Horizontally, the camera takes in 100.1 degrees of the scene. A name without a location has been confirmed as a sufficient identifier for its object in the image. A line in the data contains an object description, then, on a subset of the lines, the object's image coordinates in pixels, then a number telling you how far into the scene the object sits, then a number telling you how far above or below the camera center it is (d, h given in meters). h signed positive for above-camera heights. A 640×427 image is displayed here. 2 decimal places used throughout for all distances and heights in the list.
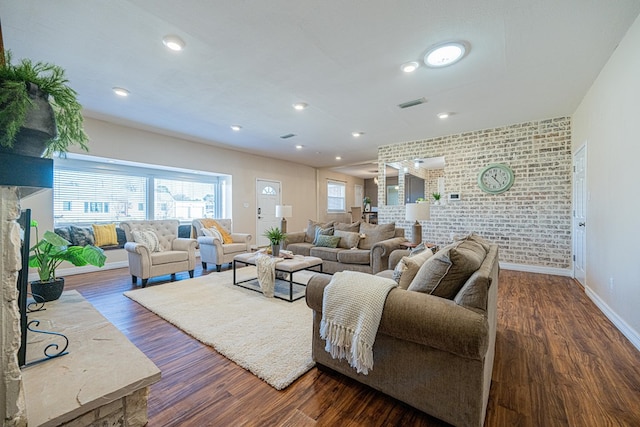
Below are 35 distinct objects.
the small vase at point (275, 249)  3.75 -0.51
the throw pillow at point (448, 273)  1.43 -0.33
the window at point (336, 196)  10.00 +0.64
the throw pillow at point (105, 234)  4.87 -0.41
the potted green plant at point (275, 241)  3.75 -0.40
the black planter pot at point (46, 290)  2.15 -0.63
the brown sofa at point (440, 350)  1.23 -0.70
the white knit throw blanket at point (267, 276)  3.28 -0.78
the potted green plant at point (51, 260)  2.16 -0.39
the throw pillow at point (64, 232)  4.51 -0.33
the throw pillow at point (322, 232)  4.85 -0.36
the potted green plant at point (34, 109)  0.86 +0.37
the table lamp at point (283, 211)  5.29 +0.03
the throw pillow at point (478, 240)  2.07 -0.23
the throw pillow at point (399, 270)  1.81 -0.40
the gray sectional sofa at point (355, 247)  3.88 -0.58
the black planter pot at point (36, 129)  0.90 +0.29
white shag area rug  1.88 -1.04
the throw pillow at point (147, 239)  3.92 -0.40
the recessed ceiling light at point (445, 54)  2.46 +1.53
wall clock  4.88 +0.64
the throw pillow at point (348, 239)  4.52 -0.45
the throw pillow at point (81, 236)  4.58 -0.41
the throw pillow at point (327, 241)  4.59 -0.49
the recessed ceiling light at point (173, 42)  2.34 +1.52
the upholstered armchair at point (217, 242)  4.64 -0.55
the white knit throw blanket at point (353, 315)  1.44 -0.58
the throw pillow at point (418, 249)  2.67 -0.37
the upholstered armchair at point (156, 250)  3.74 -0.57
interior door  3.71 -0.02
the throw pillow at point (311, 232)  5.25 -0.39
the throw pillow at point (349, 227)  4.83 -0.26
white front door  7.35 +0.19
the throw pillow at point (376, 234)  4.36 -0.35
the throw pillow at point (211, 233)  4.82 -0.37
